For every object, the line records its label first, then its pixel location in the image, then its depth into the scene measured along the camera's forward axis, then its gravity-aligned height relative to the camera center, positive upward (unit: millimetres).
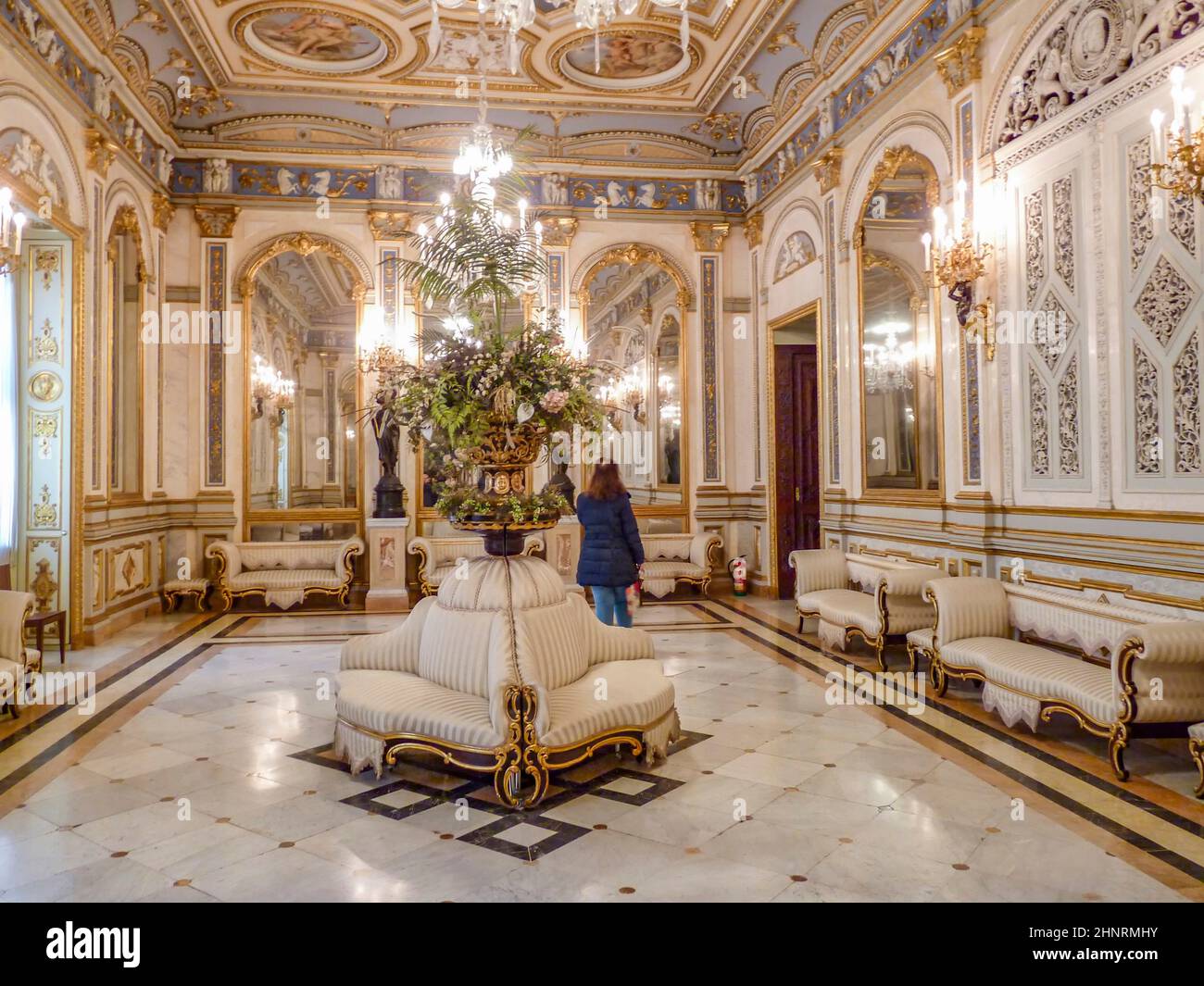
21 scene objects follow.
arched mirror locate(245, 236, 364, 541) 9930 +1386
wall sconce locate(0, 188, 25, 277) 4797 +1647
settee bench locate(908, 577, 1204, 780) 3850 -909
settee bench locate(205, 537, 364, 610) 9195 -693
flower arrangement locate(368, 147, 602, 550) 3863 +563
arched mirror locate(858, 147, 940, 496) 7027 +1465
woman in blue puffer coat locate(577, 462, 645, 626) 5789 -279
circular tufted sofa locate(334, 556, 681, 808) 3553 -882
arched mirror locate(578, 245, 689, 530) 10641 +1884
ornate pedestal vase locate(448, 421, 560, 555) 3975 +137
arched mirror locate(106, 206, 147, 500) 8156 +1588
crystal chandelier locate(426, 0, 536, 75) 4664 +2797
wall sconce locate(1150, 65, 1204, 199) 3723 +1566
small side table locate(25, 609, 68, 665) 5938 -806
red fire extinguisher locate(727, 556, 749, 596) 10172 -915
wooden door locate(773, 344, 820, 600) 10008 +624
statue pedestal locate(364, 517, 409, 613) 9406 -583
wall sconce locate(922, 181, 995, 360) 5711 +1623
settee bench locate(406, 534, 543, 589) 9498 -541
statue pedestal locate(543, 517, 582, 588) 9844 -515
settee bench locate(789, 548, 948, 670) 6152 -812
